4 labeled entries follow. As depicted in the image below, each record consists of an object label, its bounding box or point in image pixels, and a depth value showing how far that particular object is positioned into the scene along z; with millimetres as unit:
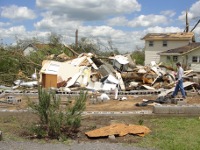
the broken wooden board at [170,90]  13977
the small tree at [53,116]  7363
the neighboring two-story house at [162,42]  44219
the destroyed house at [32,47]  22359
